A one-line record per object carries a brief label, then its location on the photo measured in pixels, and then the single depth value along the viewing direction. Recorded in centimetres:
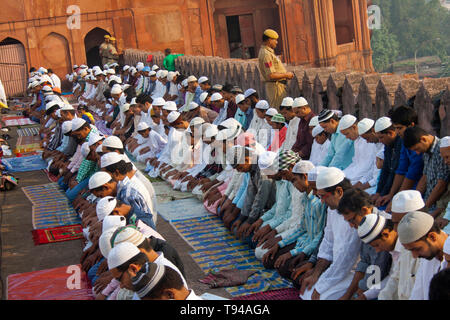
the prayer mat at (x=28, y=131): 1485
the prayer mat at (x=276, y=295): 523
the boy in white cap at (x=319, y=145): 742
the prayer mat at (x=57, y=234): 733
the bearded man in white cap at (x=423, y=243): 369
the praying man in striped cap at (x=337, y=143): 712
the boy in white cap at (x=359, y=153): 684
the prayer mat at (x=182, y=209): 780
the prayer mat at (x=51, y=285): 568
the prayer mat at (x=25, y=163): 1128
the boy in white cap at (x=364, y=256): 446
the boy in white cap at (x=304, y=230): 546
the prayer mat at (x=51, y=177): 1038
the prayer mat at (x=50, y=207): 804
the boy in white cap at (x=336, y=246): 489
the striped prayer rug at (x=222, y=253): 553
